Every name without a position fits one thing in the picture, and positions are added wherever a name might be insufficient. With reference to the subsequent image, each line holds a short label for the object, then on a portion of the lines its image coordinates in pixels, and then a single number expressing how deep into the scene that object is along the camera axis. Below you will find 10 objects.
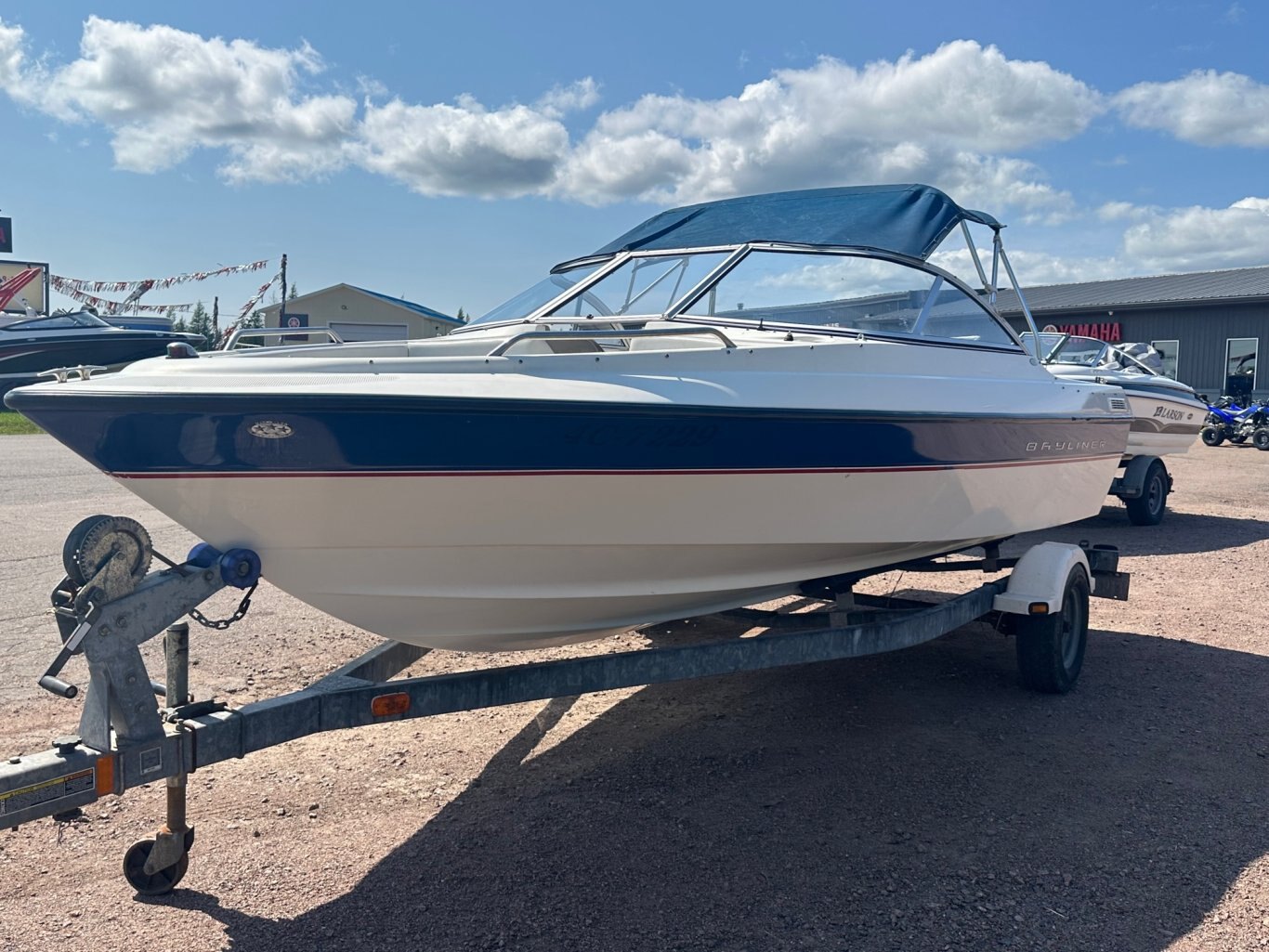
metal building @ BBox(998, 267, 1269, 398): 25.64
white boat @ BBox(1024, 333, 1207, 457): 10.04
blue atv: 19.24
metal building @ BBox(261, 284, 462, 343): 42.12
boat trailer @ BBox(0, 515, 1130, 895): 2.57
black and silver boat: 19.61
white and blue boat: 2.88
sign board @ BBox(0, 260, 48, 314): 32.69
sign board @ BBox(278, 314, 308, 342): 33.97
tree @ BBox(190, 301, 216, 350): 44.86
